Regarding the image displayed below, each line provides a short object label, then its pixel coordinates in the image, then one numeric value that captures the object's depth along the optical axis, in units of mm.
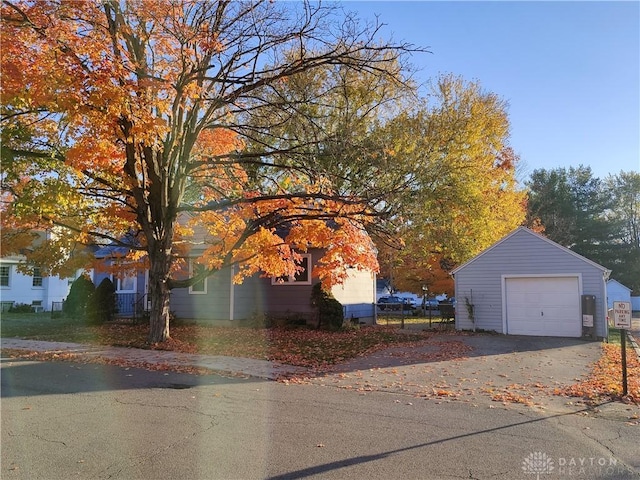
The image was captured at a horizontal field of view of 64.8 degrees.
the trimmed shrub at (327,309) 18969
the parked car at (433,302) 37194
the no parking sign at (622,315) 8539
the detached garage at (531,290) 17734
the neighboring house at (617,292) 37875
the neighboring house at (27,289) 33344
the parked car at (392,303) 38562
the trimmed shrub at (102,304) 22078
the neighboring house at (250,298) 20406
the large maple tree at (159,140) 10539
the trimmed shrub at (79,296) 22966
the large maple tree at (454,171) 25172
